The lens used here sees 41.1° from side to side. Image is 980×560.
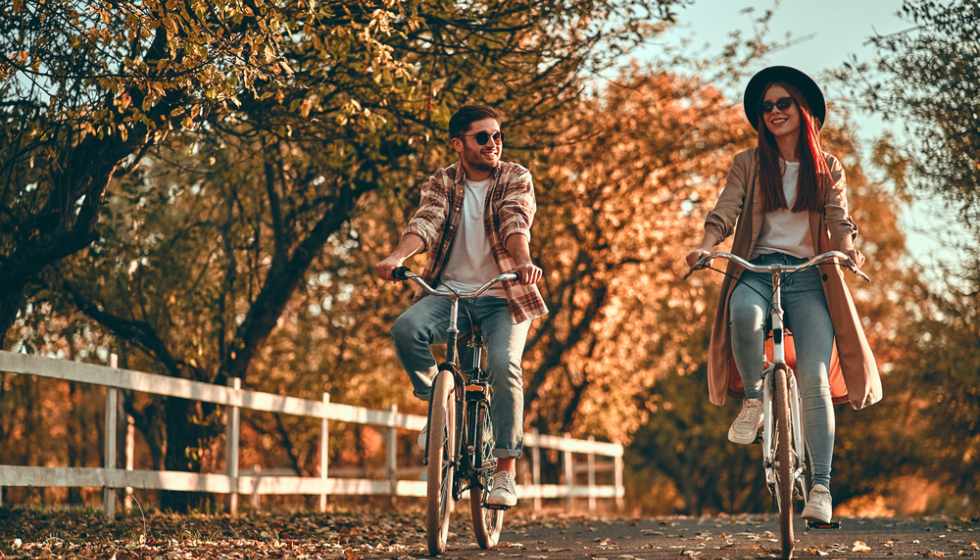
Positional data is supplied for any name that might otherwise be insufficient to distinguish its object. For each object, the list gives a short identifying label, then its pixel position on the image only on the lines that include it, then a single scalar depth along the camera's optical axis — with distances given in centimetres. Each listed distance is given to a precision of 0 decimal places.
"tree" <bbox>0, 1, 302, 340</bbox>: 827
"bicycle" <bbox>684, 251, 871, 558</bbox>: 586
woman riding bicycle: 628
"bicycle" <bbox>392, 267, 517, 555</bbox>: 618
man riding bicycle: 655
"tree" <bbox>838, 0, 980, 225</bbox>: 1198
